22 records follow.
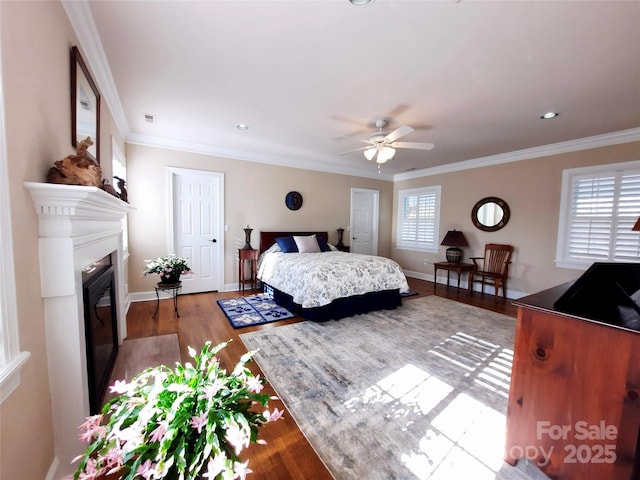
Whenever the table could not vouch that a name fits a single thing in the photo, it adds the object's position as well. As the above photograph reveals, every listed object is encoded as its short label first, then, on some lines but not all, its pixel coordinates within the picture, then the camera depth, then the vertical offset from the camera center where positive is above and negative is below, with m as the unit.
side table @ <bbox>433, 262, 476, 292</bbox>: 4.79 -0.73
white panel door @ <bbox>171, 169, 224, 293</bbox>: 4.32 -0.07
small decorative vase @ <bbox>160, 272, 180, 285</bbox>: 3.33 -0.74
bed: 3.26 -0.80
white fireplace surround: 1.19 -0.41
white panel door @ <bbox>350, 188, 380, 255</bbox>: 6.28 +0.11
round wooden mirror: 4.67 +0.27
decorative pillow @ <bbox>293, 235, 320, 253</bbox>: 4.70 -0.36
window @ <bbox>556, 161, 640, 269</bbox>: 3.47 +0.23
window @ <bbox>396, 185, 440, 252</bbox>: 5.85 +0.19
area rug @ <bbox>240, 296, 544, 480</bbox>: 1.42 -1.25
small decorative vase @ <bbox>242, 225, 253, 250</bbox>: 4.70 -0.29
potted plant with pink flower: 0.64 -0.54
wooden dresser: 1.07 -0.76
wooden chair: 4.45 -0.70
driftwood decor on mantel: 1.28 +0.24
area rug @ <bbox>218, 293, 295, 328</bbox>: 3.32 -1.23
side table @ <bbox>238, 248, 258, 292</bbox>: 4.65 -0.82
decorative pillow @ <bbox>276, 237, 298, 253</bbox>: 4.61 -0.36
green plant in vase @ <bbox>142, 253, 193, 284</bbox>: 3.25 -0.60
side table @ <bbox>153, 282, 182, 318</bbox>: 3.29 -0.83
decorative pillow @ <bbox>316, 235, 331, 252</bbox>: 4.99 -0.39
